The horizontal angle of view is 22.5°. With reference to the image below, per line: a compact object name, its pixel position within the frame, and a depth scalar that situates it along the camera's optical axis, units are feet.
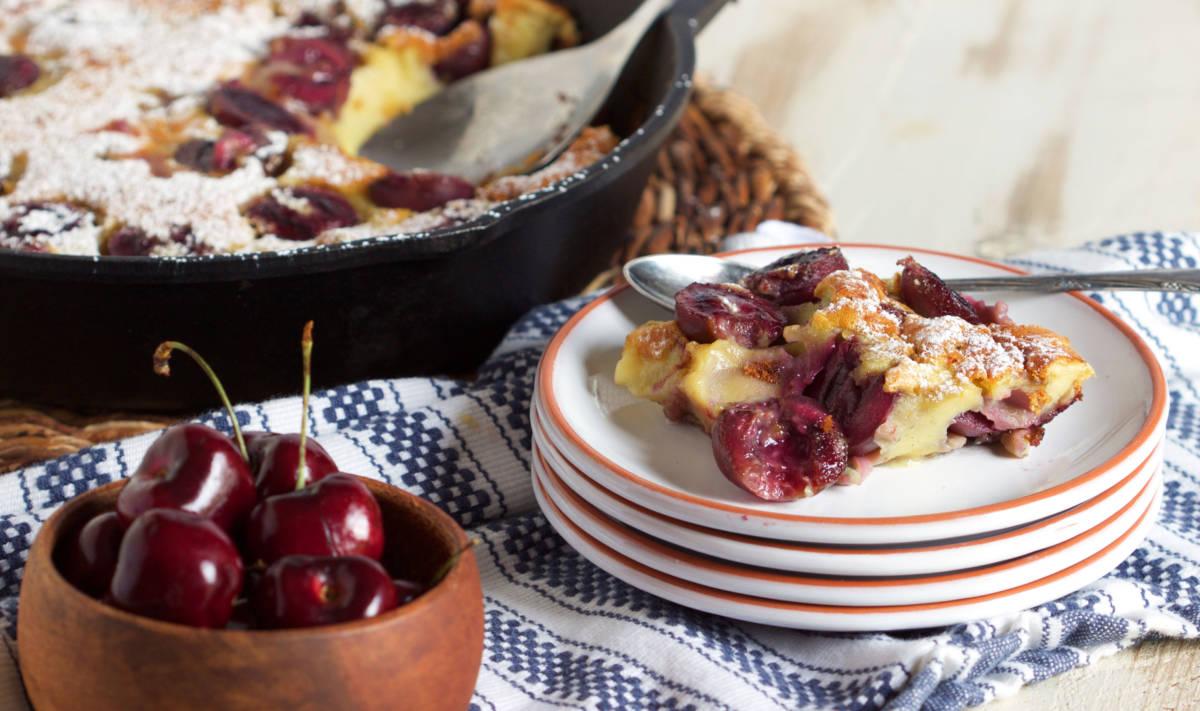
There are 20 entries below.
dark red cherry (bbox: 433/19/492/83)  3.50
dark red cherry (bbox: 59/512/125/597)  1.97
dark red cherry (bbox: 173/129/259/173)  2.85
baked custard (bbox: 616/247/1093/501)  2.16
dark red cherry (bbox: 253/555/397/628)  1.93
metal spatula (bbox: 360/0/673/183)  3.11
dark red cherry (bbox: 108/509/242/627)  1.92
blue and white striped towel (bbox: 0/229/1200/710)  2.14
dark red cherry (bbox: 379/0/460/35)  3.54
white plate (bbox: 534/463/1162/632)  2.14
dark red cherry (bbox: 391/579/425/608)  1.98
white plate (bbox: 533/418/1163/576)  2.12
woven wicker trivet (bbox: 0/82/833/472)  3.08
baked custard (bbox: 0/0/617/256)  2.70
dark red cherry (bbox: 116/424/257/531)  1.98
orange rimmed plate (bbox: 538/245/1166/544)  2.12
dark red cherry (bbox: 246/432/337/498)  2.05
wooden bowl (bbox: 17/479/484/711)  1.91
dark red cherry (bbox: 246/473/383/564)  1.96
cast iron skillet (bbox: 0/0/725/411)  2.41
